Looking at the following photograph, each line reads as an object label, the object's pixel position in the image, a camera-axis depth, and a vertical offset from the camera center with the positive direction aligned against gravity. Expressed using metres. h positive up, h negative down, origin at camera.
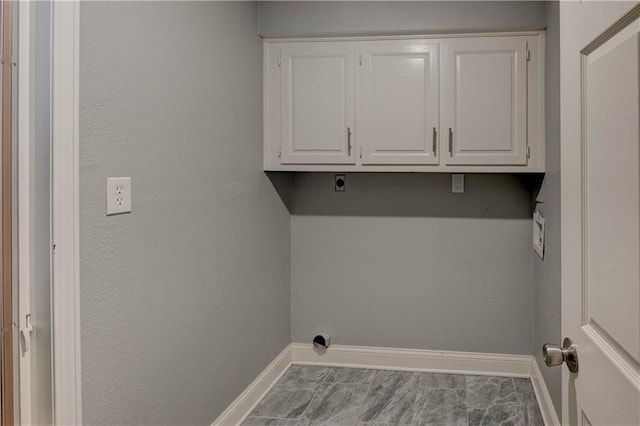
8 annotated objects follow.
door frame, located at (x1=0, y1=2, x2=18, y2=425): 1.31 -0.02
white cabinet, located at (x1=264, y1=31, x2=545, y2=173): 2.79 +0.61
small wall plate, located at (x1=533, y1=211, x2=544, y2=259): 2.75 -0.12
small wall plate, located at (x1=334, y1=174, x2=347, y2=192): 3.34 +0.19
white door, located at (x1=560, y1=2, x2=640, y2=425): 0.71 +0.00
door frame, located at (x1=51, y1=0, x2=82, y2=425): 1.39 +0.01
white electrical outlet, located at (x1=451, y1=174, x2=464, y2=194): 3.21 +0.18
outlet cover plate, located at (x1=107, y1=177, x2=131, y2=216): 1.58 +0.06
